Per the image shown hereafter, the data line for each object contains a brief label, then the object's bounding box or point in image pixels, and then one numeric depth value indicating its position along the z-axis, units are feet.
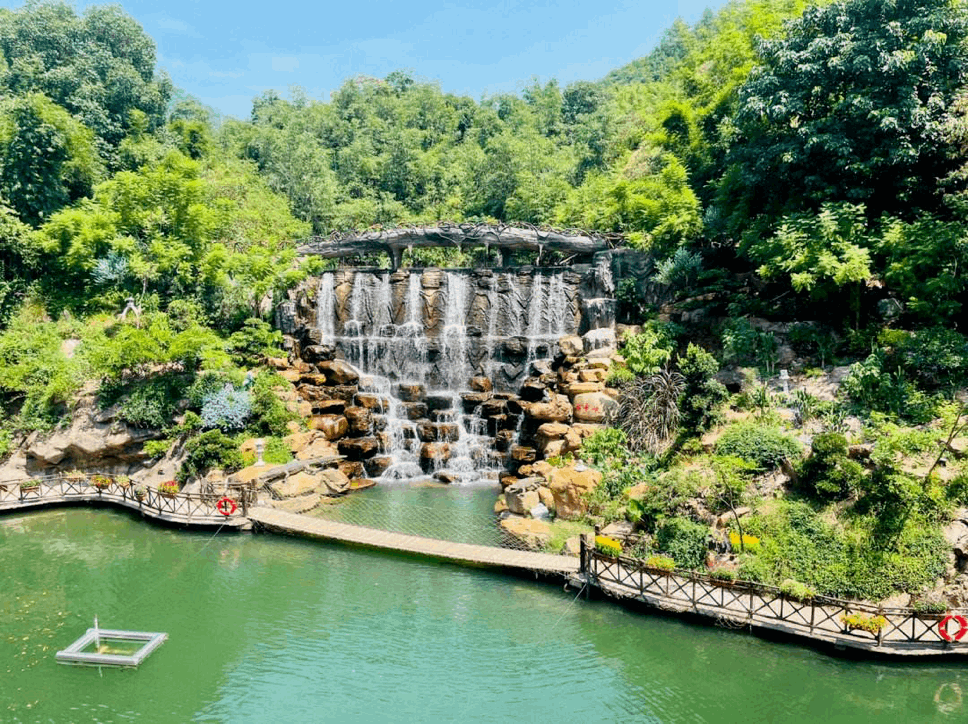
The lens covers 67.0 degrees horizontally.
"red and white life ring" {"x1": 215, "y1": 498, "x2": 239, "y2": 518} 64.75
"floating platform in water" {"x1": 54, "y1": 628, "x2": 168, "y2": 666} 44.06
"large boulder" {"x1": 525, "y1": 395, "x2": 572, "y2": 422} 76.38
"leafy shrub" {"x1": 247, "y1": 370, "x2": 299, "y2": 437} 79.20
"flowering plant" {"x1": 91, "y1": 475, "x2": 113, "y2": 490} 72.79
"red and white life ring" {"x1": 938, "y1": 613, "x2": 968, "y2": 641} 41.50
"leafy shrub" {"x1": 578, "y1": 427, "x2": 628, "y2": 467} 67.51
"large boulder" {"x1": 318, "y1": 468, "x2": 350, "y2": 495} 74.18
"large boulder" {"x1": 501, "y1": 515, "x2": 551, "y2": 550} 58.85
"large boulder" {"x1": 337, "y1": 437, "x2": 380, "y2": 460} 81.56
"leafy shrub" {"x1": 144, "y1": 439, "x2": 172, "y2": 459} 77.59
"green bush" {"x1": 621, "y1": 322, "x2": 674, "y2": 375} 75.10
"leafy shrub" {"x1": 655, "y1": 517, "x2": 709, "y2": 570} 50.49
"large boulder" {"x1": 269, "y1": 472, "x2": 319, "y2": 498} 70.54
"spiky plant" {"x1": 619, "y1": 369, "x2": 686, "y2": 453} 66.54
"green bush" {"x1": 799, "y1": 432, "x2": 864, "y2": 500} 50.60
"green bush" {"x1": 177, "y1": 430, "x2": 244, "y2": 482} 73.61
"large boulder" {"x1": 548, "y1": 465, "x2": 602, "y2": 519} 61.82
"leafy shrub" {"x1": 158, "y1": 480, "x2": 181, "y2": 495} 67.97
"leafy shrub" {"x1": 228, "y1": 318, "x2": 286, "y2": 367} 90.84
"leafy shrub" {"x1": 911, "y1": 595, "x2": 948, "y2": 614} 43.11
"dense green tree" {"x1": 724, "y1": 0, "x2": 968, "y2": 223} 66.90
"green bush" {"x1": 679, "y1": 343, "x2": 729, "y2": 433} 63.31
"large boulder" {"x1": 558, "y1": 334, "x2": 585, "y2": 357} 84.74
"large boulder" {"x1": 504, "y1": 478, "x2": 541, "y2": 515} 65.46
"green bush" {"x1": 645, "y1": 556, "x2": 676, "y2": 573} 49.19
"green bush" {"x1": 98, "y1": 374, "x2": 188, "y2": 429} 79.05
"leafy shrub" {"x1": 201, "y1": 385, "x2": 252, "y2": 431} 78.23
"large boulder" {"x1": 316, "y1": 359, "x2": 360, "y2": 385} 89.92
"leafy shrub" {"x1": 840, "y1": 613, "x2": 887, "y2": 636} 41.60
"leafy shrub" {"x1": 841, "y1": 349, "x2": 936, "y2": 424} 57.06
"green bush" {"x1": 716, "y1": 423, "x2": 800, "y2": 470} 55.47
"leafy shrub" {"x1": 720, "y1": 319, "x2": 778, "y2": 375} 70.69
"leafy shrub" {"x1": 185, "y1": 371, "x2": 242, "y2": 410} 81.35
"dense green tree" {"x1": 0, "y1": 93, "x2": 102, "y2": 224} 103.19
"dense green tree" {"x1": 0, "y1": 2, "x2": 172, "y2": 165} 129.70
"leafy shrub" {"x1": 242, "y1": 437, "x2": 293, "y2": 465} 75.25
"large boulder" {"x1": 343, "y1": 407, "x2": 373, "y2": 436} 83.97
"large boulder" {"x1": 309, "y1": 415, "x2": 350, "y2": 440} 82.64
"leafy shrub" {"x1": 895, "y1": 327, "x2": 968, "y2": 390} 59.06
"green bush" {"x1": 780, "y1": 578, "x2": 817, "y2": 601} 45.24
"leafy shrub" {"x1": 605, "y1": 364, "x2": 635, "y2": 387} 75.51
